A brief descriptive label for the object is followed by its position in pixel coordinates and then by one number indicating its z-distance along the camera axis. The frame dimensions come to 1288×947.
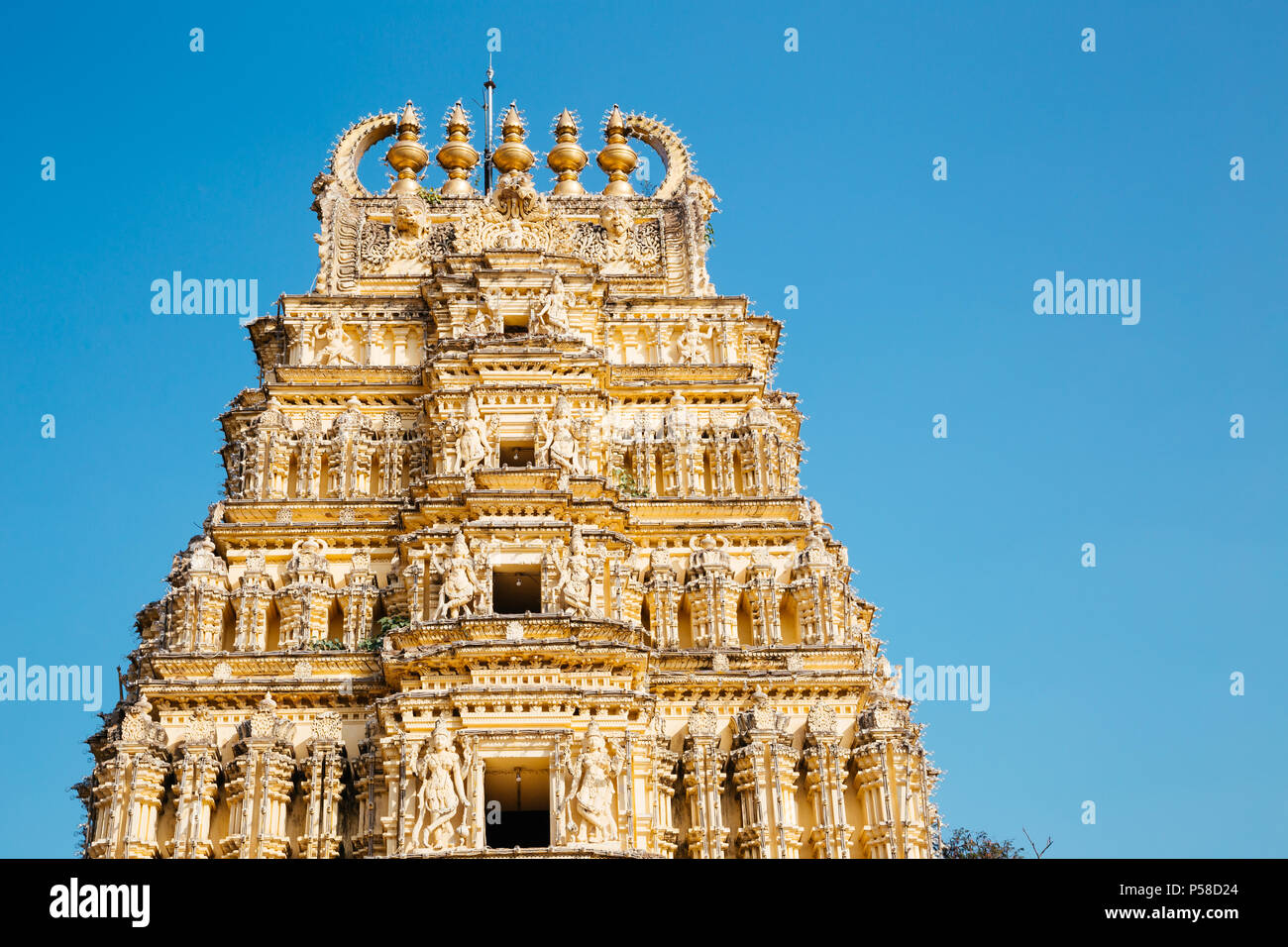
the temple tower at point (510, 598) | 28.50
